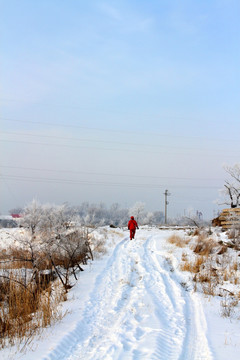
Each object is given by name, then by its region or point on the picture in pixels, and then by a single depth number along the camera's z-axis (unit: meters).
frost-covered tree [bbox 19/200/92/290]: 9.74
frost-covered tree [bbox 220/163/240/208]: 35.09
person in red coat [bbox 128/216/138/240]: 20.83
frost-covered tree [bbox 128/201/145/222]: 91.81
